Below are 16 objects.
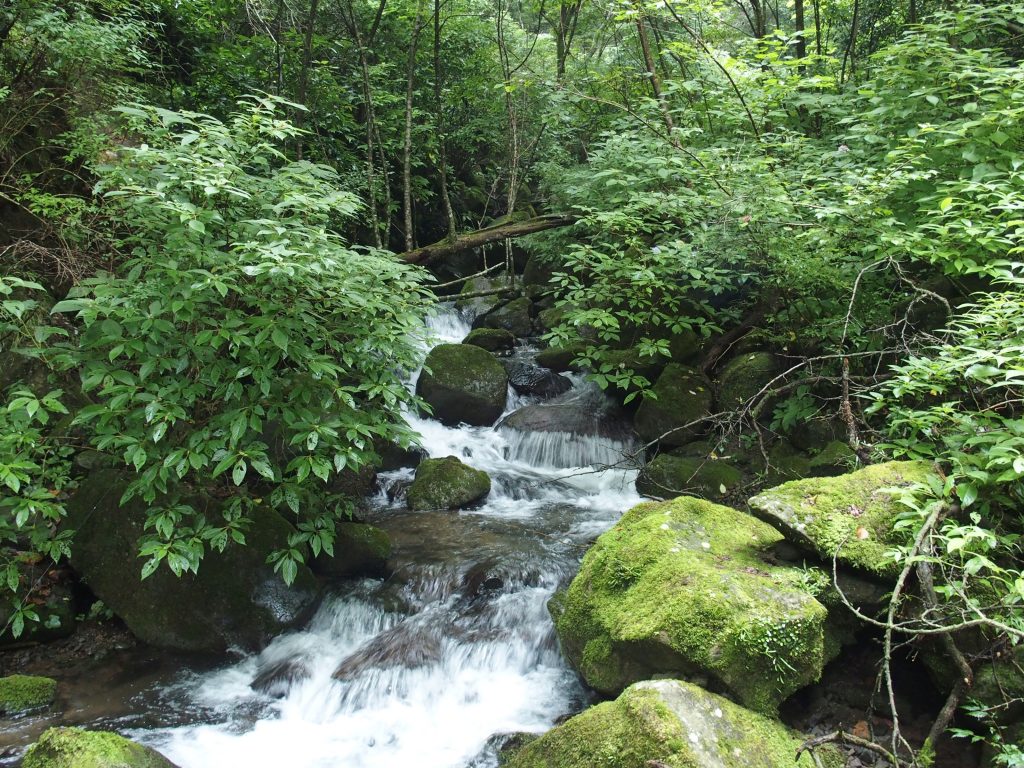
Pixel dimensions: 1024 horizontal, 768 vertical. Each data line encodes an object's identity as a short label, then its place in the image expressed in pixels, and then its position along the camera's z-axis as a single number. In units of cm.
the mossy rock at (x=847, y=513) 317
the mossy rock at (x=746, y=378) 715
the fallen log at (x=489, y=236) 896
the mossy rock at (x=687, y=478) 636
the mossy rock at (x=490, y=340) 1084
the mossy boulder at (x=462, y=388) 881
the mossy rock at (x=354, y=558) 546
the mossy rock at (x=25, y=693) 396
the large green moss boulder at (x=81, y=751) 283
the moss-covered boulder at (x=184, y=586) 473
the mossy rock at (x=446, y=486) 698
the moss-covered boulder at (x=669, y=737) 246
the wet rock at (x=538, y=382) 960
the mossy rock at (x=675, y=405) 745
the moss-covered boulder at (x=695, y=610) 296
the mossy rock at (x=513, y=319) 1174
